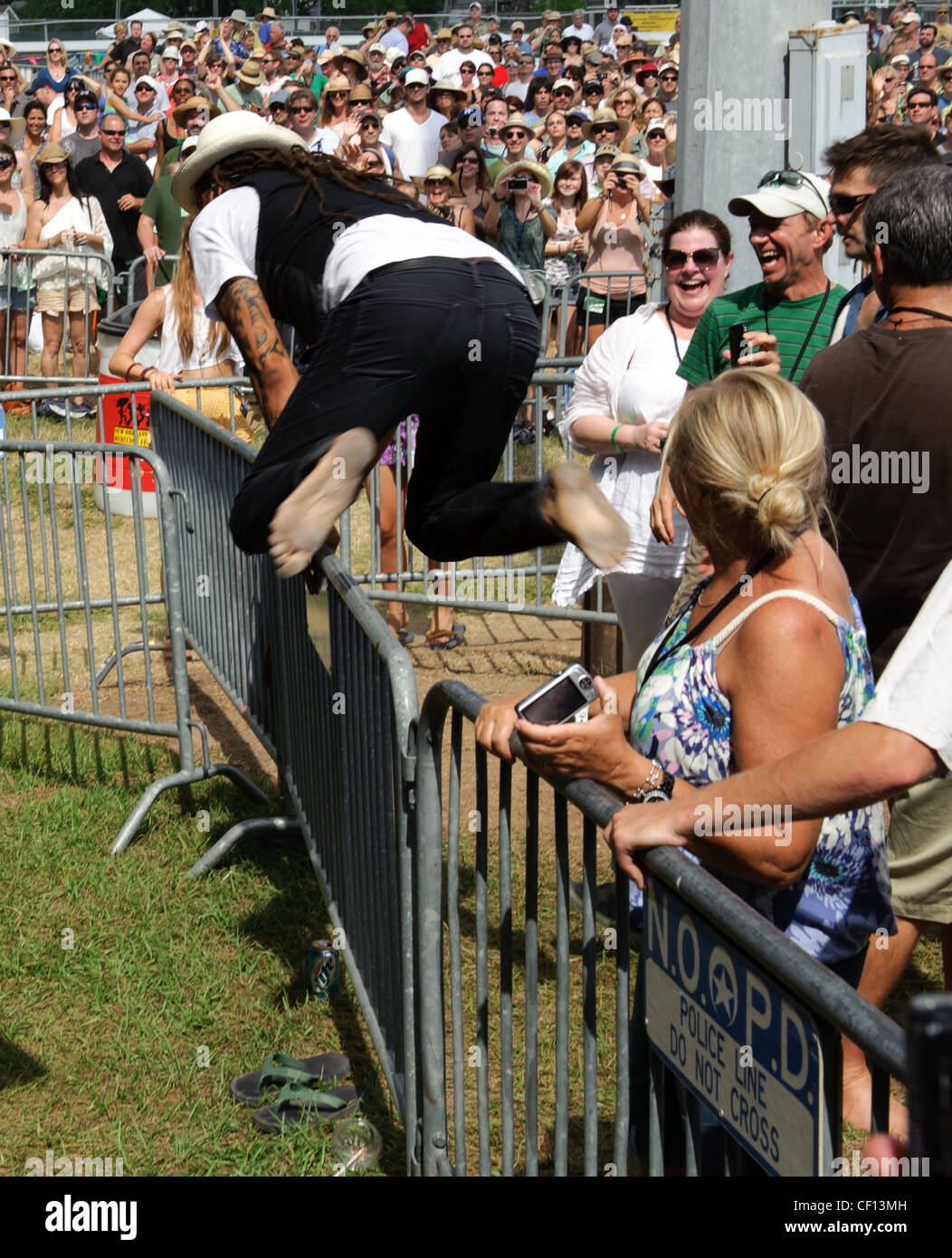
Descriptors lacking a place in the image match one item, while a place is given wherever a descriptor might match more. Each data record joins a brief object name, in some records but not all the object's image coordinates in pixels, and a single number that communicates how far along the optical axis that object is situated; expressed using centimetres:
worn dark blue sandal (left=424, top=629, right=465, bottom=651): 752
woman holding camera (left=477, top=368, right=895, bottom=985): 221
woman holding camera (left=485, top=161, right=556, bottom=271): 1201
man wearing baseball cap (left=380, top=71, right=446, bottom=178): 1482
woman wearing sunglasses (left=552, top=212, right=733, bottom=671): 471
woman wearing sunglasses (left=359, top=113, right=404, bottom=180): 1376
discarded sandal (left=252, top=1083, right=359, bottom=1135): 350
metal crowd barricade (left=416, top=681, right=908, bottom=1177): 146
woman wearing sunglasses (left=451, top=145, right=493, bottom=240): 1252
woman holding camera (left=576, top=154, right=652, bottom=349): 1130
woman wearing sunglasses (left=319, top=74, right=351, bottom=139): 1493
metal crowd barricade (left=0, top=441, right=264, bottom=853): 513
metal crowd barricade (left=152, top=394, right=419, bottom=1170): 294
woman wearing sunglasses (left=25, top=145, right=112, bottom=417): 1264
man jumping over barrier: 340
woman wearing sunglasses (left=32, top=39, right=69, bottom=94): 1967
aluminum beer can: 405
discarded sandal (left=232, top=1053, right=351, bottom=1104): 364
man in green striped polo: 437
